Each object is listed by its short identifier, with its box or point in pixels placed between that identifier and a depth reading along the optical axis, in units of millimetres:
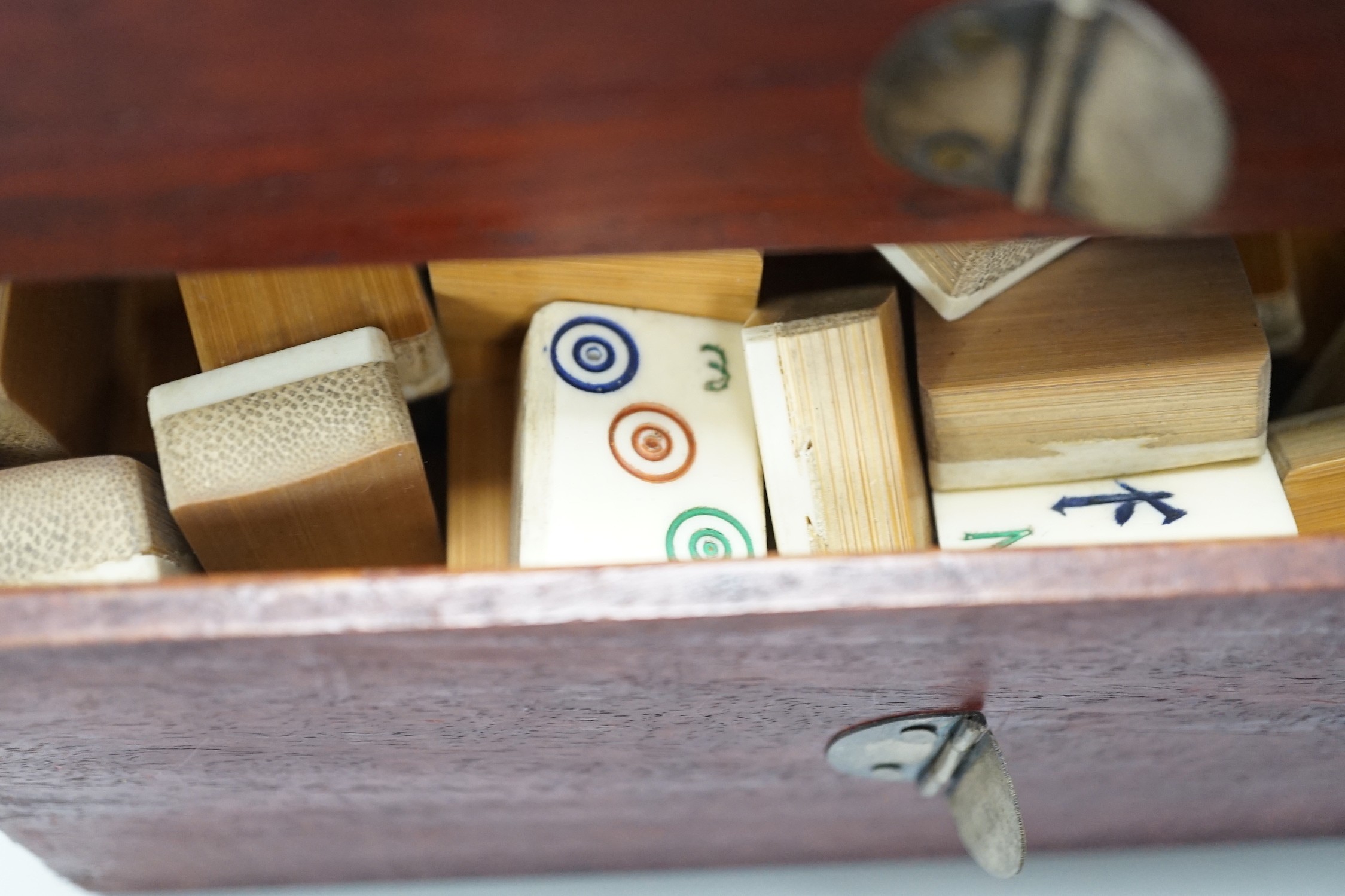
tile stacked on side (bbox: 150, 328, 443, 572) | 274
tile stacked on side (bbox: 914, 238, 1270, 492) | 281
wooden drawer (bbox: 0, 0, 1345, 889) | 248
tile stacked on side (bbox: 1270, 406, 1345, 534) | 284
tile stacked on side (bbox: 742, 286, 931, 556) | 278
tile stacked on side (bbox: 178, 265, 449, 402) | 282
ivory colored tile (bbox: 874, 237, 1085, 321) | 280
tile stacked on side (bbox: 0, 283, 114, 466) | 280
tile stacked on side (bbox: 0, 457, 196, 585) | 271
